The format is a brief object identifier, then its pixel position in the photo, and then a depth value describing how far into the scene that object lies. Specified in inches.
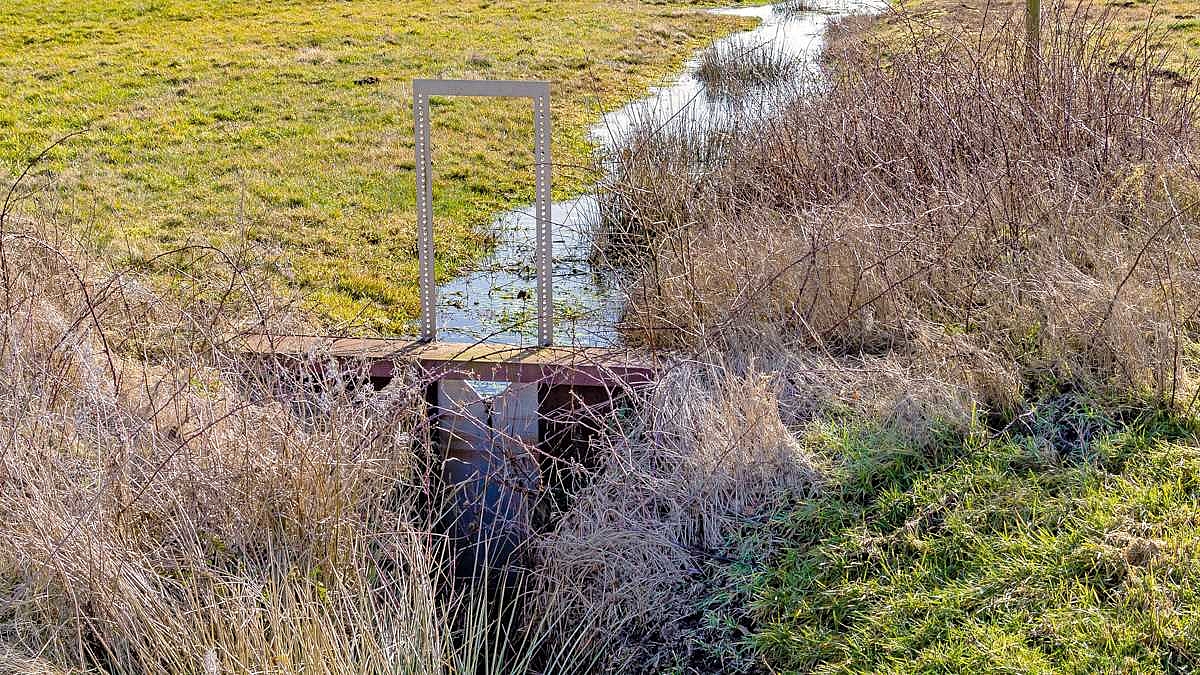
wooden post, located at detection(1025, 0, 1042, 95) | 207.7
